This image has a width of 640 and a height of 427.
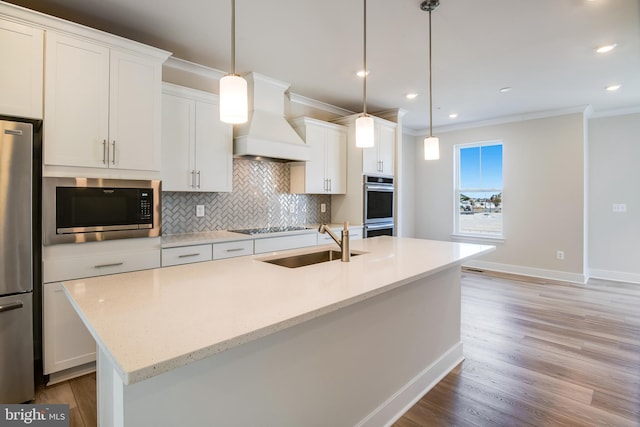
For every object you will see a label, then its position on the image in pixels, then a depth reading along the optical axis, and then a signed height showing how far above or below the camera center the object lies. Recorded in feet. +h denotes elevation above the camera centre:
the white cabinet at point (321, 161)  13.52 +2.15
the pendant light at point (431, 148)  8.41 +1.62
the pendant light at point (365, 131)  6.97 +1.71
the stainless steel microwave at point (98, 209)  7.18 +0.04
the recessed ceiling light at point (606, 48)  9.34 +4.70
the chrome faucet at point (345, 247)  6.62 -0.72
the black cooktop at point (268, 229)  11.65 -0.69
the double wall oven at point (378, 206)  14.64 +0.24
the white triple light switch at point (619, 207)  16.02 +0.19
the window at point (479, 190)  18.71 +1.27
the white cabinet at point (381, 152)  14.75 +2.70
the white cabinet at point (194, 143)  9.55 +2.09
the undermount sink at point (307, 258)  7.09 -1.08
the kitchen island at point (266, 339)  3.19 -1.70
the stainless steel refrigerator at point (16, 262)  6.41 -1.02
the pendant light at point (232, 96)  4.93 +1.72
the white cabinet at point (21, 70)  6.51 +2.87
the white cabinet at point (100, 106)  7.11 +2.46
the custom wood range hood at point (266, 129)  10.89 +2.84
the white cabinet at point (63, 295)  7.22 -1.76
